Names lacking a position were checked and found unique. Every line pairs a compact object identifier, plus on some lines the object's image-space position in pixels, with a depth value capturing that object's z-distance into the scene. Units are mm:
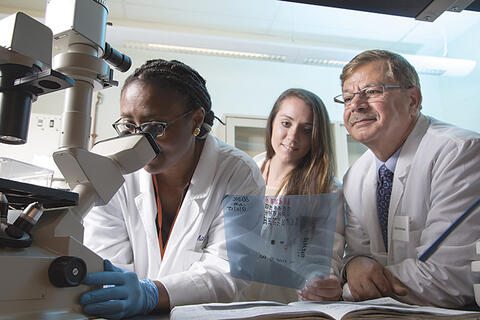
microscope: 551
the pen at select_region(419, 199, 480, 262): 1165
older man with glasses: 1097
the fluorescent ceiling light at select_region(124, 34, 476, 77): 3475
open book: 592
